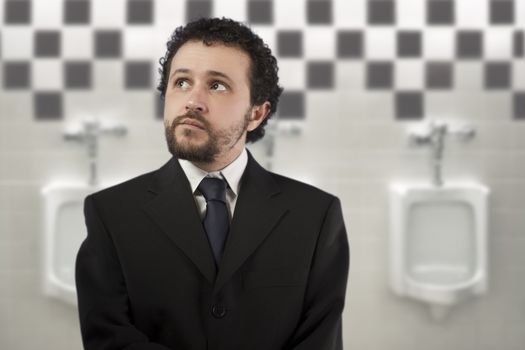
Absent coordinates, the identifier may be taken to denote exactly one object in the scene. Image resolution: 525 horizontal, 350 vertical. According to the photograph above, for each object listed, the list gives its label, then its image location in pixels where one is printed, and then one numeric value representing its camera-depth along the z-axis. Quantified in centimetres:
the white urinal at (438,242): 260
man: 124
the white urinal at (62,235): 257
